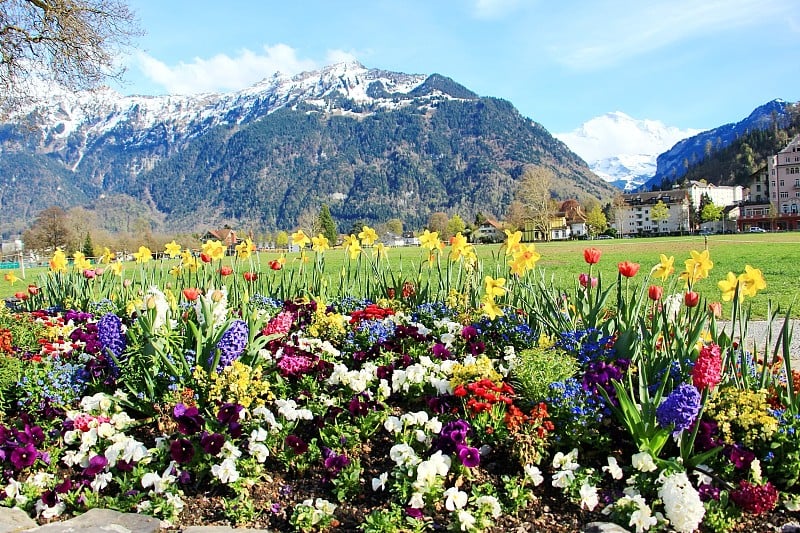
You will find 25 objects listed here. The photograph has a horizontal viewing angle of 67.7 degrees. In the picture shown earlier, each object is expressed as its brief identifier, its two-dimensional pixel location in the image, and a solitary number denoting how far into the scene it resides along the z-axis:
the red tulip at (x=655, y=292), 3.80
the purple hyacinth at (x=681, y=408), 2.84
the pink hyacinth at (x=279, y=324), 4.80
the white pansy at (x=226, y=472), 2.99
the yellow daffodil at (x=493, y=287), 4.52
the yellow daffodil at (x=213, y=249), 6.12
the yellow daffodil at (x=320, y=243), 6.62
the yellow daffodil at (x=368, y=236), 6.36
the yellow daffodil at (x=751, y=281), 3.53
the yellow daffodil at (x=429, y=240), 5.82
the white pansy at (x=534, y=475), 2.88
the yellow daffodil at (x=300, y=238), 6.61
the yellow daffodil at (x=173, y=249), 7.00
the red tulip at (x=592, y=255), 4.35
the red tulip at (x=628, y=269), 3.88
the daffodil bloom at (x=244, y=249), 6.79
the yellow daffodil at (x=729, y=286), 3.65
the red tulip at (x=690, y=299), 3.63
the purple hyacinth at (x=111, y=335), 4.12
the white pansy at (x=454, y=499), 2.73
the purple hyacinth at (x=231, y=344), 3.97
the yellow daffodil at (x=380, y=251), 6.39
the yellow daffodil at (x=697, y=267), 3.95
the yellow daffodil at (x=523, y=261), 4.68
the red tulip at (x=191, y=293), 4.65
